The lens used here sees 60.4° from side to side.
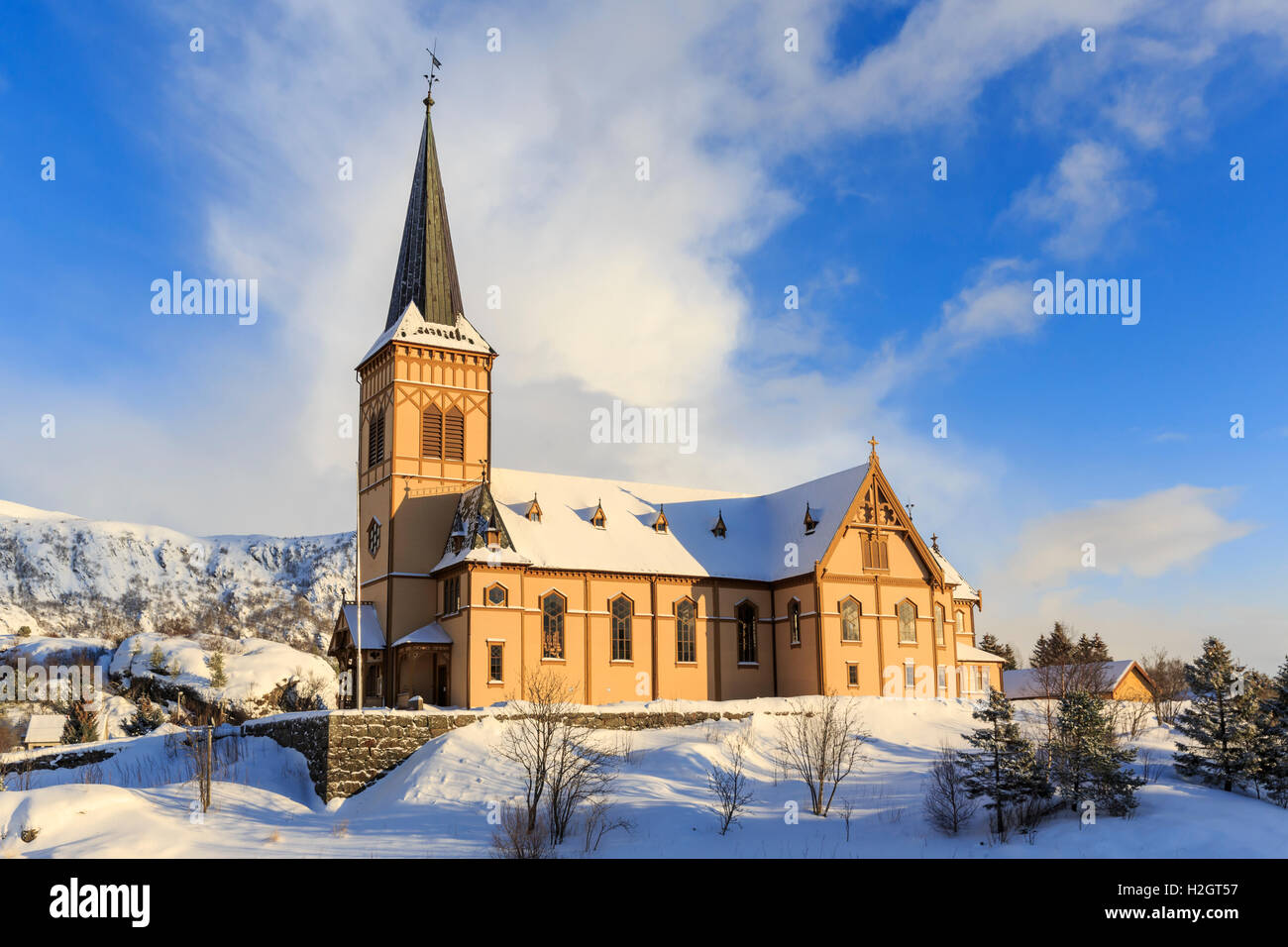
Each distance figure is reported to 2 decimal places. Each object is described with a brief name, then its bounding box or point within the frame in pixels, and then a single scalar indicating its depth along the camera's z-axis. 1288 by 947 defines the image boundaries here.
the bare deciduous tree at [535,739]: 31.28
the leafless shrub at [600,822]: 30.11
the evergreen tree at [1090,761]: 29.05
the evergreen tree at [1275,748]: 31.45
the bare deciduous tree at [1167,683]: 55.79
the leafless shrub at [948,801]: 29.86
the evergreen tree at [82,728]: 52.88
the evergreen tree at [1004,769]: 29.44
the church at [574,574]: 46.19
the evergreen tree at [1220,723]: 32.34
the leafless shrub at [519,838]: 27.33
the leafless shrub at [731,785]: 31.25
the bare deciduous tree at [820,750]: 33.12
